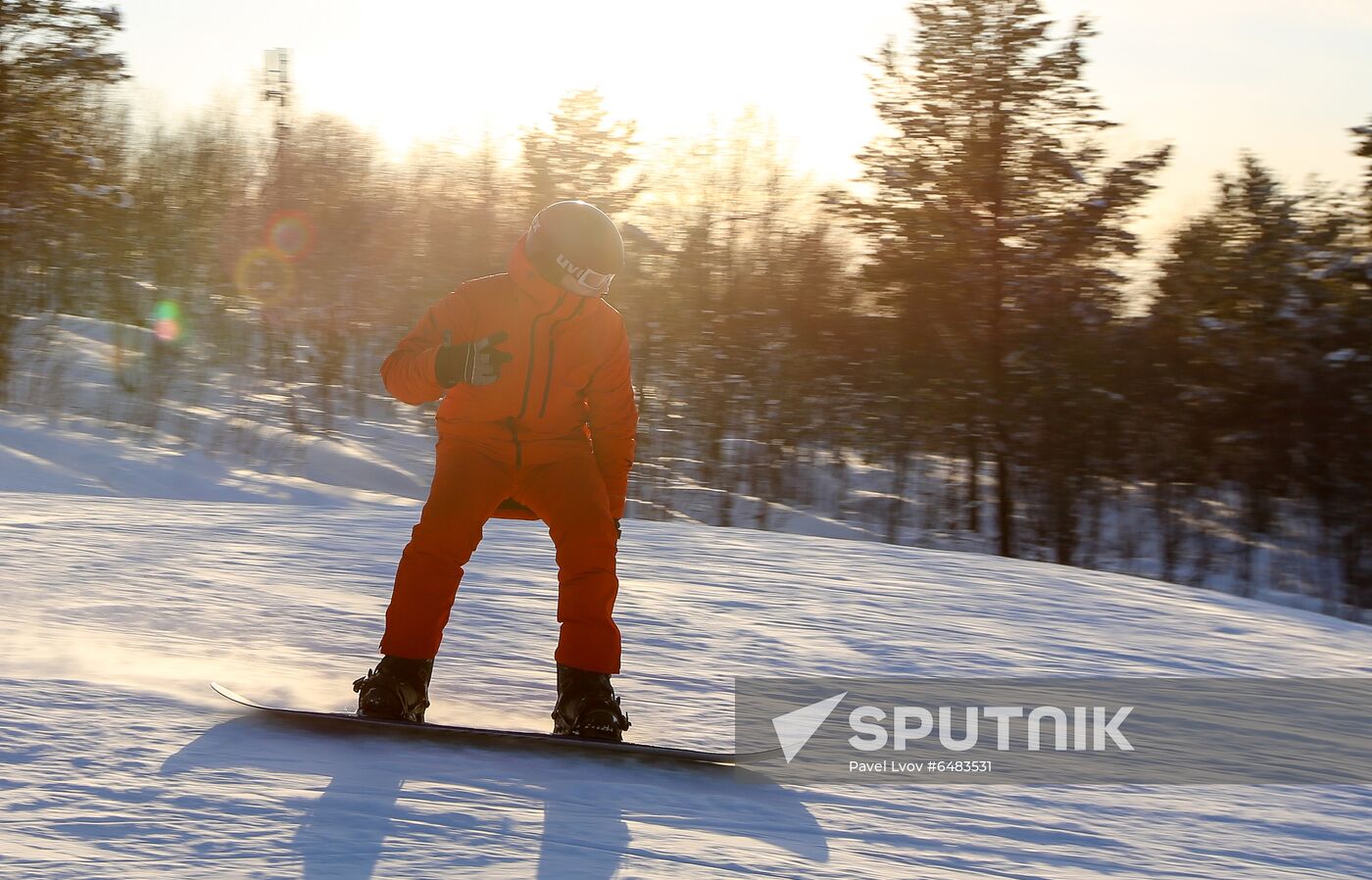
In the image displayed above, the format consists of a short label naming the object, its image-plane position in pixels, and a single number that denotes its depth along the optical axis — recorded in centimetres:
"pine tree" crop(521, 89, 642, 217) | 2130
